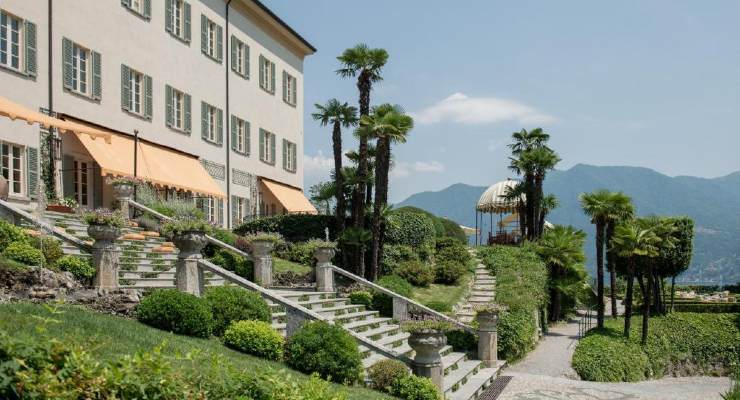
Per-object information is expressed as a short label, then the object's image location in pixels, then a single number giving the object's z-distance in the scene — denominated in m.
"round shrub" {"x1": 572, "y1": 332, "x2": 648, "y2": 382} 23.58
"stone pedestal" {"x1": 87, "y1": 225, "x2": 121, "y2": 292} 13.12
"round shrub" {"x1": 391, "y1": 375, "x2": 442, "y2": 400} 12.41
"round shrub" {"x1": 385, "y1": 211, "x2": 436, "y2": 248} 29.95
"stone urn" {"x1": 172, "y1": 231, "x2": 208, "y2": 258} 13.95
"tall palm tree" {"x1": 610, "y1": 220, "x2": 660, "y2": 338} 32.00
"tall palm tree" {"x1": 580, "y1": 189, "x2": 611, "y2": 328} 32.69
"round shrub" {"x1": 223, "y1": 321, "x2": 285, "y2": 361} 12.27
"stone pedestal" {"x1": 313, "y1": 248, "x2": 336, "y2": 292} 20.66
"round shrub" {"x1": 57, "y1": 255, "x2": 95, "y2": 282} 13.31
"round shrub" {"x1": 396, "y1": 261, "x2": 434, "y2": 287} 26.88
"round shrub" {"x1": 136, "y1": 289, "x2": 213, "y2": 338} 11.75
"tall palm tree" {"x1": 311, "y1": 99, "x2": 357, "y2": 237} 29.41
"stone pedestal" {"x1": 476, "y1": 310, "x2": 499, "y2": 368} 19.06
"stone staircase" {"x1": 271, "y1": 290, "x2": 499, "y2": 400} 15.10
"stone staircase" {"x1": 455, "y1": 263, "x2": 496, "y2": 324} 23.93
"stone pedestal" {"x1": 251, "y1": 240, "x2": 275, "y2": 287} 19.84
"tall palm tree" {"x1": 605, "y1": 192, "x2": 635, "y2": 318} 33.31
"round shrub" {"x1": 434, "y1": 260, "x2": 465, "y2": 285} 28.30
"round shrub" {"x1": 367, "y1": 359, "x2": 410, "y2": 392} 12.70
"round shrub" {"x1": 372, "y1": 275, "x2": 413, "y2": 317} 21.34
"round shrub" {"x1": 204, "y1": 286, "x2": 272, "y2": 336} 12.77
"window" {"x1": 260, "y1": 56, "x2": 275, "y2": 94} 36.22
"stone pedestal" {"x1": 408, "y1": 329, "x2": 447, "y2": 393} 12.91
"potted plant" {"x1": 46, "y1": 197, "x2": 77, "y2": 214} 19.73
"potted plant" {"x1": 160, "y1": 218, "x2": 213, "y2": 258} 13.96
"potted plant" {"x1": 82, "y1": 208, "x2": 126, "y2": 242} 13.16
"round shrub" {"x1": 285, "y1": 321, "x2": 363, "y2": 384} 12.23
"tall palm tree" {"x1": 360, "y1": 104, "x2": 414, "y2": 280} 25.34
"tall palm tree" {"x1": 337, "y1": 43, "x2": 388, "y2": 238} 26.98
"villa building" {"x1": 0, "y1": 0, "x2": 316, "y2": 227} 20.36
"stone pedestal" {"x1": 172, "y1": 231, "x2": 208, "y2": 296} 13.87
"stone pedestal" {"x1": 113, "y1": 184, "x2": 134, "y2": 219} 22.15
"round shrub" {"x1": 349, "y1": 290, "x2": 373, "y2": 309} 21.03
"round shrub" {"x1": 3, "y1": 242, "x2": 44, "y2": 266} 13.01
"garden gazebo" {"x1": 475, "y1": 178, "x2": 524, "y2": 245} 46.77
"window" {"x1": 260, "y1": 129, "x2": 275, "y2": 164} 36.27
